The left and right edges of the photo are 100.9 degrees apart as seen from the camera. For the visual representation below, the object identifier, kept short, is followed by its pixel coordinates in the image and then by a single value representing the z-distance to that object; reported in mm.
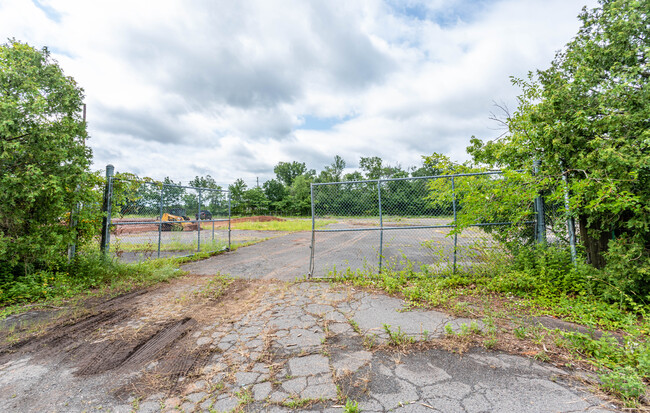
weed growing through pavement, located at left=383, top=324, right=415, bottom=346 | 3012
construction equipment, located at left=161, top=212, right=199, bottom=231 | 7709
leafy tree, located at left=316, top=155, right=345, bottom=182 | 76100
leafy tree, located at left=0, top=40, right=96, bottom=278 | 4262
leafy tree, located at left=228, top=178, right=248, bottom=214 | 52356
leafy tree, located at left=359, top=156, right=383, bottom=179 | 70688
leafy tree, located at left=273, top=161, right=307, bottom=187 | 79875
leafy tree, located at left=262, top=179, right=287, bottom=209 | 63719
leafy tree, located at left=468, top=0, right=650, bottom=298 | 3439
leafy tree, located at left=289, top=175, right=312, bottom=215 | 53147
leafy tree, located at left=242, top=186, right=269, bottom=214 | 52819
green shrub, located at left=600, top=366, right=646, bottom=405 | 2047
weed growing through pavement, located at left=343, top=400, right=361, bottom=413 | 1976
